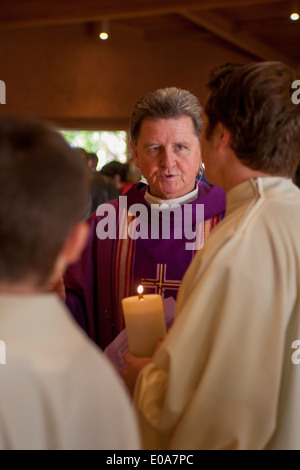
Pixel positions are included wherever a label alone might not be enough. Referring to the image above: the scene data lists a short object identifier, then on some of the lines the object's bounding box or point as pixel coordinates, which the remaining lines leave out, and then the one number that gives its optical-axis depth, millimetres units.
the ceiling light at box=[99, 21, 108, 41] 9875
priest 2533
